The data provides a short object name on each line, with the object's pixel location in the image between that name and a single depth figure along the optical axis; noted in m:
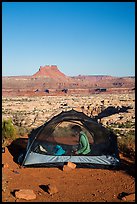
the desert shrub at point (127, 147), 6.90
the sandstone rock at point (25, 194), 4.19
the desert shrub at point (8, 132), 8.01
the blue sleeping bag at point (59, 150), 6.26
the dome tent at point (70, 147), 5.93
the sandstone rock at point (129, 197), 4.27
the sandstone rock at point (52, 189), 4.46
